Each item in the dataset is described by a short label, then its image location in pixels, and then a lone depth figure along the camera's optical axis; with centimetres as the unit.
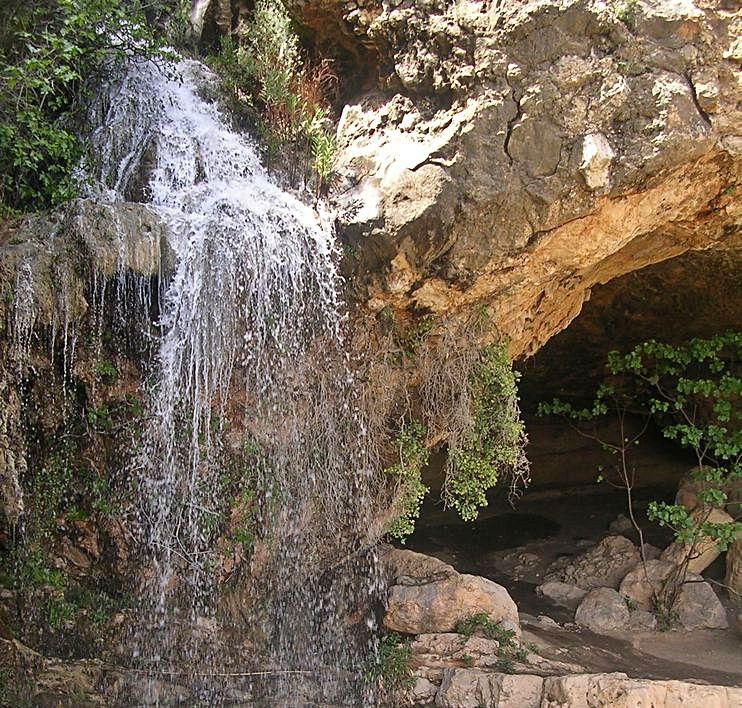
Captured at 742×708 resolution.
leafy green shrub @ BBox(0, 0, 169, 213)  645
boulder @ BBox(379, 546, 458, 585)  727
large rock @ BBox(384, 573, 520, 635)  695
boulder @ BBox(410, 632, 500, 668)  657
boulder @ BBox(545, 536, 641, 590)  961
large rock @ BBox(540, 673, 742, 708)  571
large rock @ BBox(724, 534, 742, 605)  893
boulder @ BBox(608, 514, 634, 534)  1162
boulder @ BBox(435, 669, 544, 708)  598
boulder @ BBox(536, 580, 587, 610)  932
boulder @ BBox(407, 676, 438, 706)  626
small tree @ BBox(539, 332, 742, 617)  845
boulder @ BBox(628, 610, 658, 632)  843
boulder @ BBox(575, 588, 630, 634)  845
